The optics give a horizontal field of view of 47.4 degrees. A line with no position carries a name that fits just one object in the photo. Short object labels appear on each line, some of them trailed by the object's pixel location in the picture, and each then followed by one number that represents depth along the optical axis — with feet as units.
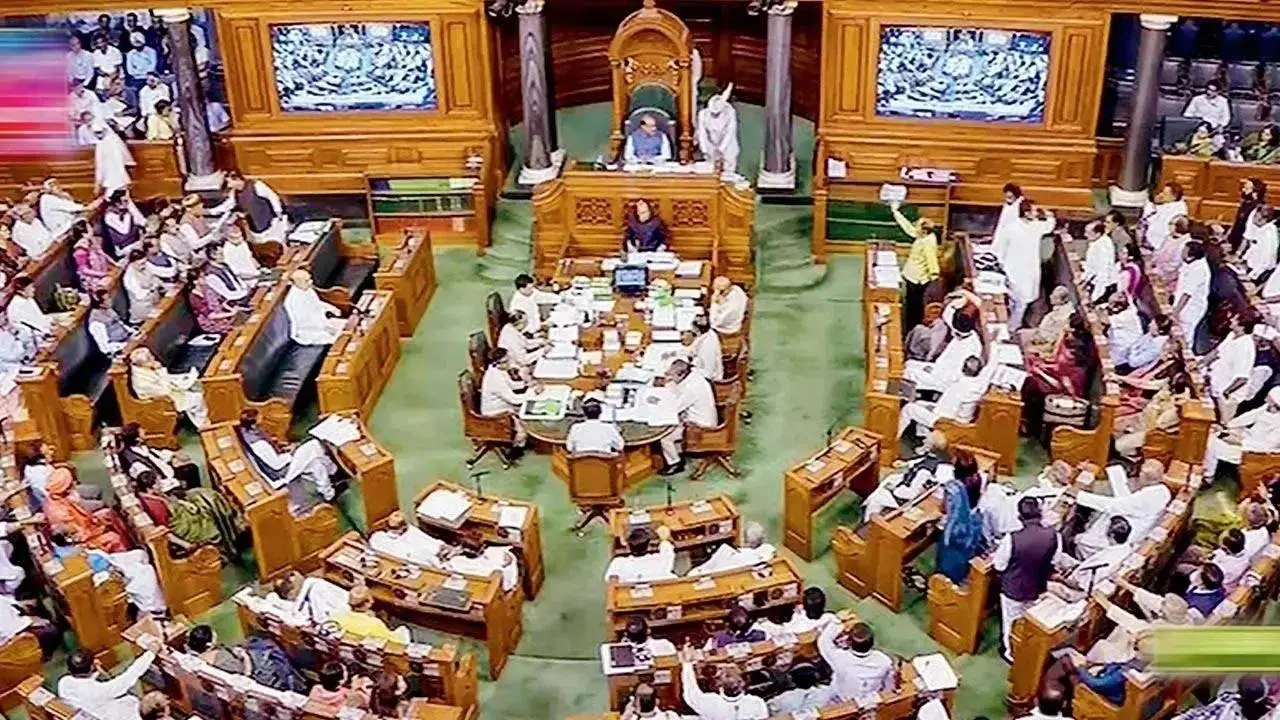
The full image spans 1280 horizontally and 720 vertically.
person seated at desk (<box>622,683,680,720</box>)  29.07
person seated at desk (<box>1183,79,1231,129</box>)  53.72
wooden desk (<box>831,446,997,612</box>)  35.27
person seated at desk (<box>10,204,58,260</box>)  49.08
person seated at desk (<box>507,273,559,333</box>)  44.29
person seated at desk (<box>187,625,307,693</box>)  31.22
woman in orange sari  35.68
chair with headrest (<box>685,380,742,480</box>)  40.78
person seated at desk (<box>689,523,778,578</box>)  34.06
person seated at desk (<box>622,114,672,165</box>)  51.96
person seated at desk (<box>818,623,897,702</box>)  30.04
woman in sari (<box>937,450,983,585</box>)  34.12
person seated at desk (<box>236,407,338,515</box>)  38.32
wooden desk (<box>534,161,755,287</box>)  49.11
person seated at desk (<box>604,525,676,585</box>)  33.91
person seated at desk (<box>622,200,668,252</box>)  48.75
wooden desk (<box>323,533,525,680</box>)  33.83
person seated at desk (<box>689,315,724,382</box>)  41.50
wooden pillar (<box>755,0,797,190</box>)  52.80
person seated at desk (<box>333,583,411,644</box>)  31.81
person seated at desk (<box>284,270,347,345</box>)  44.73
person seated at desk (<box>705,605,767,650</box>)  31.40
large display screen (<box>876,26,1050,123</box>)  51.13
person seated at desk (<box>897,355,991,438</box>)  39.55
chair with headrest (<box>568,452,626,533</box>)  38.60
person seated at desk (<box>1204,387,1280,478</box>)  38.42
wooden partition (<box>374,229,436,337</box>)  47.47
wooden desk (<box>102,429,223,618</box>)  35.32
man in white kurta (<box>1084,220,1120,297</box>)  44.83
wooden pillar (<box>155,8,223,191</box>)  53.31
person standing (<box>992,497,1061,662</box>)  31.96
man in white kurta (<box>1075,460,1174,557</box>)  34.06
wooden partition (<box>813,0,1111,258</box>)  50.80
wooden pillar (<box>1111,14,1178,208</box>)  50.29
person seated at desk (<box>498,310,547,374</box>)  42.47
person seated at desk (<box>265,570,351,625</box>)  32.17
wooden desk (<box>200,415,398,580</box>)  36.70
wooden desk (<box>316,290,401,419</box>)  42.14
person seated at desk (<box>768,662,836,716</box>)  30.45
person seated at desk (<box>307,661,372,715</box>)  29.91
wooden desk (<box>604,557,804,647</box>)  33.27
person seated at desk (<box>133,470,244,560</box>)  36.17
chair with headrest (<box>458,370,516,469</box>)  41.22
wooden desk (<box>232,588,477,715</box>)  31.45
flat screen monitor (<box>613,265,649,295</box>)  46.57
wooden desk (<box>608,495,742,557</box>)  35.76
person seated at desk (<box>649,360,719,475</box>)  39.88
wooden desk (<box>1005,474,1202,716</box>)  31.65
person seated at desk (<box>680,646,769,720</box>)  29.35
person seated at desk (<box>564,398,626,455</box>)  38.24
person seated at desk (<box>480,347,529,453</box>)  40.45
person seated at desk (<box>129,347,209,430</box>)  42.06
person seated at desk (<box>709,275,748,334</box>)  43.96
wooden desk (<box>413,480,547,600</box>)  35.83
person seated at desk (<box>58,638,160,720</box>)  30.22
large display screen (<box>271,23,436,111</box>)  53.42
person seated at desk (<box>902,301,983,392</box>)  40.24
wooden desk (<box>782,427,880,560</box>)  37.24
